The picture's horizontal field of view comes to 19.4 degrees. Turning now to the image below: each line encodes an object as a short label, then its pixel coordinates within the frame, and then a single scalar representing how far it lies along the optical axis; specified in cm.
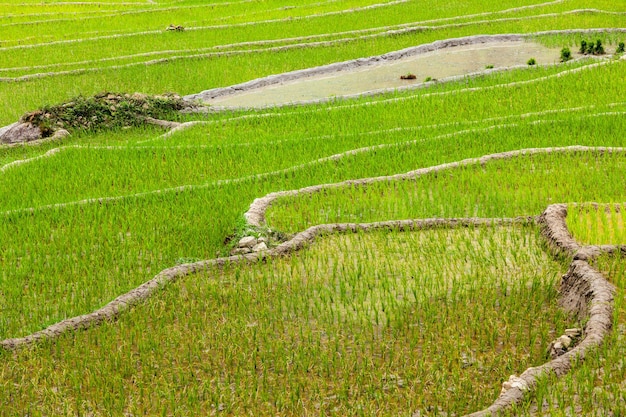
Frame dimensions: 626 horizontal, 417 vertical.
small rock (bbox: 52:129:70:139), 2399
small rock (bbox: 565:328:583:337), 1022
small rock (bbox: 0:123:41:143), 2390
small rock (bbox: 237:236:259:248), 1416
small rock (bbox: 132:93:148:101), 2540
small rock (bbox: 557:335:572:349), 1006
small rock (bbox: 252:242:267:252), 1390
